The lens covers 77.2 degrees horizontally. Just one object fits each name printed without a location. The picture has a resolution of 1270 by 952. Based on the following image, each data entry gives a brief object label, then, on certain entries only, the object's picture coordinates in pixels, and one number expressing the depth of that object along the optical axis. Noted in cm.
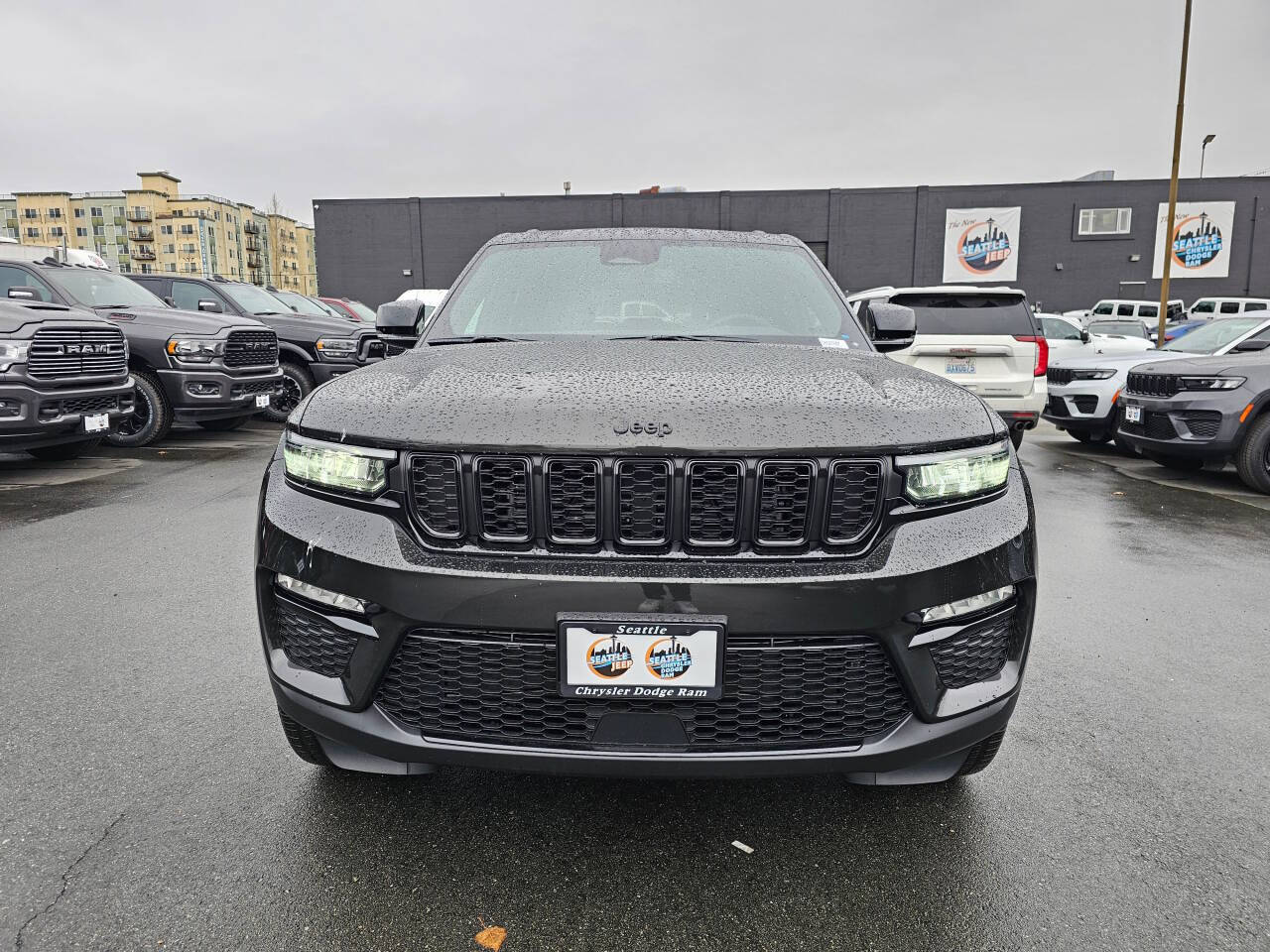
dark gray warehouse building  3131
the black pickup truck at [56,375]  640
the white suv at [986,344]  801
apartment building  10062
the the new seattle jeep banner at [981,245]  3198
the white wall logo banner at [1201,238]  3103
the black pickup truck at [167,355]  841
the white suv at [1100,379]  852
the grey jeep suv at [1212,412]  661
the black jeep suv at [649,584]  164
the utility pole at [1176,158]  1584
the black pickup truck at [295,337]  1068
